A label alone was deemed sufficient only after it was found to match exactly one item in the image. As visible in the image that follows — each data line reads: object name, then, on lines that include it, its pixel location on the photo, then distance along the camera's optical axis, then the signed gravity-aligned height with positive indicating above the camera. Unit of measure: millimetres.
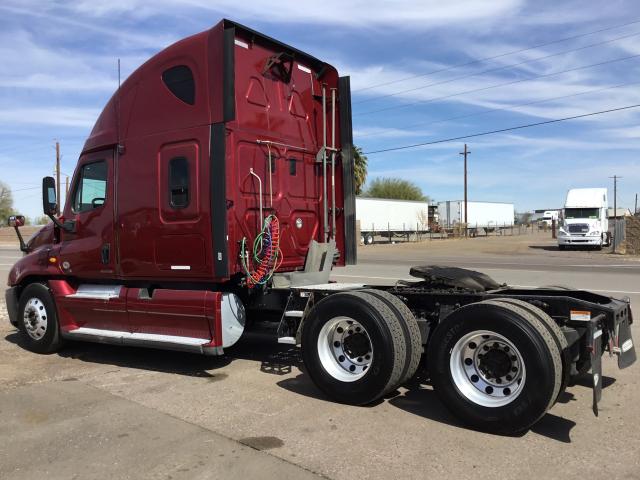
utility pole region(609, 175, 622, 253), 30227 -102
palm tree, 51250 +5881
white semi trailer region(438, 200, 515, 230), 63625 +1861
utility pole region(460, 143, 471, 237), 57594 +3697
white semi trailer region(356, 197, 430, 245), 47906 +1235
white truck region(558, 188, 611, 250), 31953 +495
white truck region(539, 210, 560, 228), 90738 +1268
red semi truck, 4309 -361
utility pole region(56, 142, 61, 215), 49938 +7136
